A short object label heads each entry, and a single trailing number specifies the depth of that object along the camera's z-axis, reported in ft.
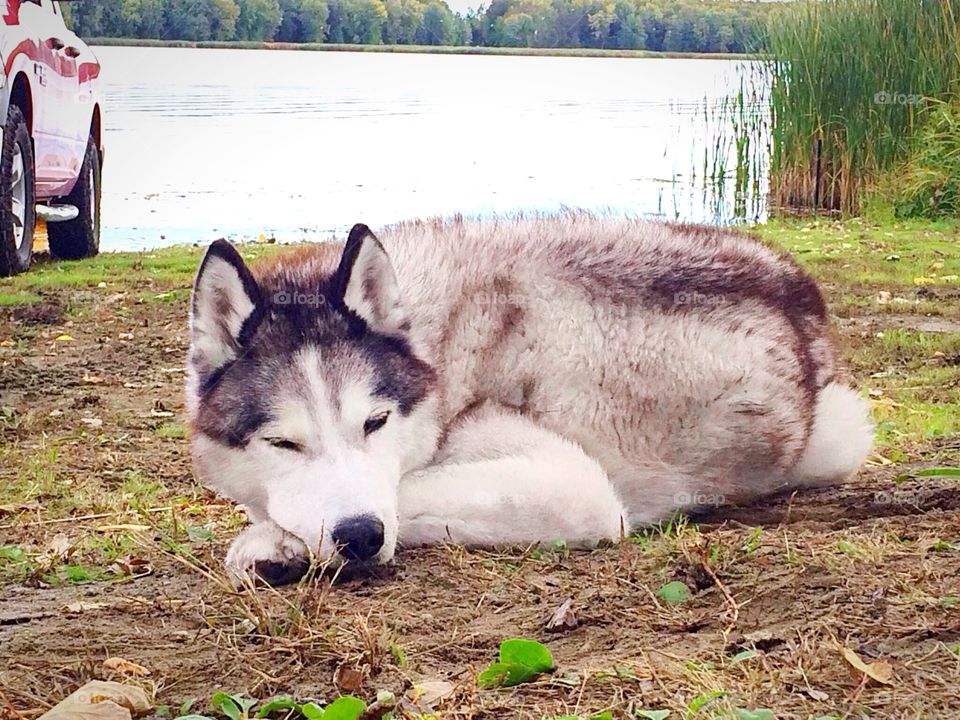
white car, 16.46
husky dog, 8.41
